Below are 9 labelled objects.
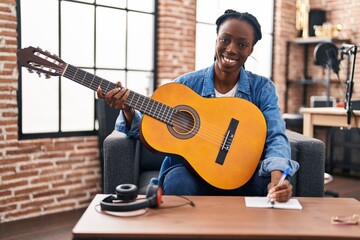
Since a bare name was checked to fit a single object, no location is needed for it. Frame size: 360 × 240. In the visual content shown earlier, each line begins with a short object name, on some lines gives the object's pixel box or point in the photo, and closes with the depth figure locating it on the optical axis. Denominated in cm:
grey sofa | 220
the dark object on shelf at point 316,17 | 550
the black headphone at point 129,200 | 140
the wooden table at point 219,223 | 122
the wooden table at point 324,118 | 357
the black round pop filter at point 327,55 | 428
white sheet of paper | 150
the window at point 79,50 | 328
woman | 177
